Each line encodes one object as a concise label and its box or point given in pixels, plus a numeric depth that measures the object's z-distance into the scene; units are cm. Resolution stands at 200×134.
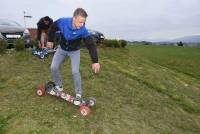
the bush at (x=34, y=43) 556
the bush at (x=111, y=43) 727
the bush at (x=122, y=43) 758
